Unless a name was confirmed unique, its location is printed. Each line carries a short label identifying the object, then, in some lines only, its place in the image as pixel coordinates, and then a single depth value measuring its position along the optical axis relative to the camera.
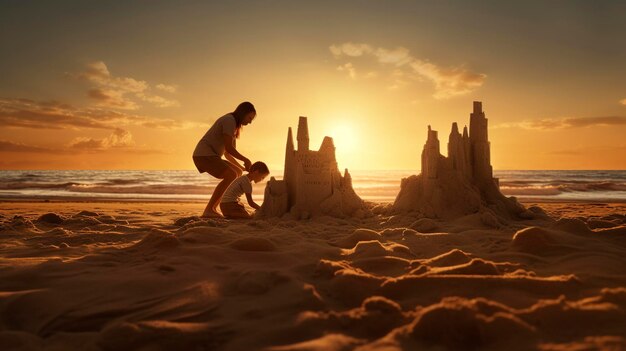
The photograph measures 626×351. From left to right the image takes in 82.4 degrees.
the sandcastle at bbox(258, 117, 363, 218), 6.01
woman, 5.90
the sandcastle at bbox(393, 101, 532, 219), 5.59
